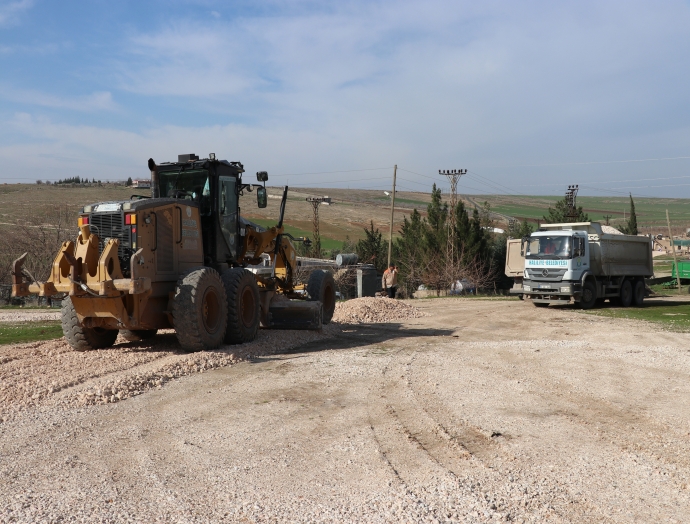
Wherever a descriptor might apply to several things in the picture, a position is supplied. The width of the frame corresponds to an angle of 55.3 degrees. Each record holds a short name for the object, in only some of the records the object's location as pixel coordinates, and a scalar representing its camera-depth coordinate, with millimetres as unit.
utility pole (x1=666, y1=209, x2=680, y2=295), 39250
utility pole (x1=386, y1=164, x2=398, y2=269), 44181
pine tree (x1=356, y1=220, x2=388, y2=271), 51541
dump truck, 23156
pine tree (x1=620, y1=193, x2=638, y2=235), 65688
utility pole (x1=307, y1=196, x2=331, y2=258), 53156
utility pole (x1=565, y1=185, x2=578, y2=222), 62931
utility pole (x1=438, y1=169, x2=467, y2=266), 41312
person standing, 28641
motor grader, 10656
